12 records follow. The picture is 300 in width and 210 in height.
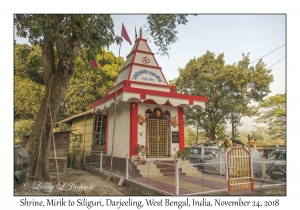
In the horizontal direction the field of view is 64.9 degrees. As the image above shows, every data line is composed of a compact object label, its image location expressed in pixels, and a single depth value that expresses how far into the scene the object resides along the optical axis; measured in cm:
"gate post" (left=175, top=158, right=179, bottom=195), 581
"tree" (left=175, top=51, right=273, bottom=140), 1938
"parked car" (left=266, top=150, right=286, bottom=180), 812
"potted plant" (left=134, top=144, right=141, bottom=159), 952
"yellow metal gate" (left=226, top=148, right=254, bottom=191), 626
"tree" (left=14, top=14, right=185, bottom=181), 745
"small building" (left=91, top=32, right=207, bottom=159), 963
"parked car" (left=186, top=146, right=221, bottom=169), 1195
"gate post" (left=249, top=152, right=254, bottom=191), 661
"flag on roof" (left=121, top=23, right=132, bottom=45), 907
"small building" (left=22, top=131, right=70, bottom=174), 1020
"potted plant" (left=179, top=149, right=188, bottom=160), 1015
